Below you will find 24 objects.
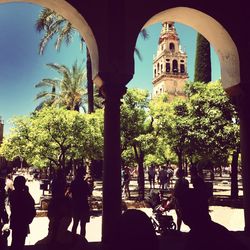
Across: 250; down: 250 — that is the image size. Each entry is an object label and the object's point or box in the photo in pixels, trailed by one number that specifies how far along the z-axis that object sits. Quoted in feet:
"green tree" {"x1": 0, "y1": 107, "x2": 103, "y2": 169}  50.39
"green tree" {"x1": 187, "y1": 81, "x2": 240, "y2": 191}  45.06
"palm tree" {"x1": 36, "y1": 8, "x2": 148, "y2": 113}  58.65
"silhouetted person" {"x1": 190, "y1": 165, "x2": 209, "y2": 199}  17.50
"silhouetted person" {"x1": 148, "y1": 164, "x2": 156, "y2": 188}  65.44
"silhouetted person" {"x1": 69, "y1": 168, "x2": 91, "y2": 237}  17.97
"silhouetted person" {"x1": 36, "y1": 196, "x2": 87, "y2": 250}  16.47
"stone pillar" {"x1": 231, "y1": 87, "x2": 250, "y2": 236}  17.76
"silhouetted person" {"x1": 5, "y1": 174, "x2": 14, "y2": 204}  33.04
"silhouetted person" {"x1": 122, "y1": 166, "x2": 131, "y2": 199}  51.55
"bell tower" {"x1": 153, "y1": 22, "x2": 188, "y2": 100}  208.33
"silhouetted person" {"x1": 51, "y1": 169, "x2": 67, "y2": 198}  16.85
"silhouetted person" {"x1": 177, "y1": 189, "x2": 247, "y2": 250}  5.09
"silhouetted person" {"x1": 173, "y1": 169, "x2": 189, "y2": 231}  18.84
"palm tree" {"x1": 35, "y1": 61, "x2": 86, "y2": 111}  84.33
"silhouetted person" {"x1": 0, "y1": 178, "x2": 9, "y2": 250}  14.97
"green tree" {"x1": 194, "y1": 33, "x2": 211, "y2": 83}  86.74
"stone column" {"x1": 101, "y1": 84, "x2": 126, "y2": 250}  16.25
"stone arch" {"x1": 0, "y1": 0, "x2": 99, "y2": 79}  17.83
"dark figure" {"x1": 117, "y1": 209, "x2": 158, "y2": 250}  5.19
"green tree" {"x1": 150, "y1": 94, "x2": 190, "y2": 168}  50.34
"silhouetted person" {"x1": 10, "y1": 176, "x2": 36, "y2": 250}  14.28
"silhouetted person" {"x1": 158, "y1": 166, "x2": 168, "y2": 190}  59.87
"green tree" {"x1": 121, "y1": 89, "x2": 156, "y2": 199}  51.44
